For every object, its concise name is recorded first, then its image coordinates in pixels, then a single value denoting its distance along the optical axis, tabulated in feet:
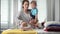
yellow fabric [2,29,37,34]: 5.02
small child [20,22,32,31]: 6.24
